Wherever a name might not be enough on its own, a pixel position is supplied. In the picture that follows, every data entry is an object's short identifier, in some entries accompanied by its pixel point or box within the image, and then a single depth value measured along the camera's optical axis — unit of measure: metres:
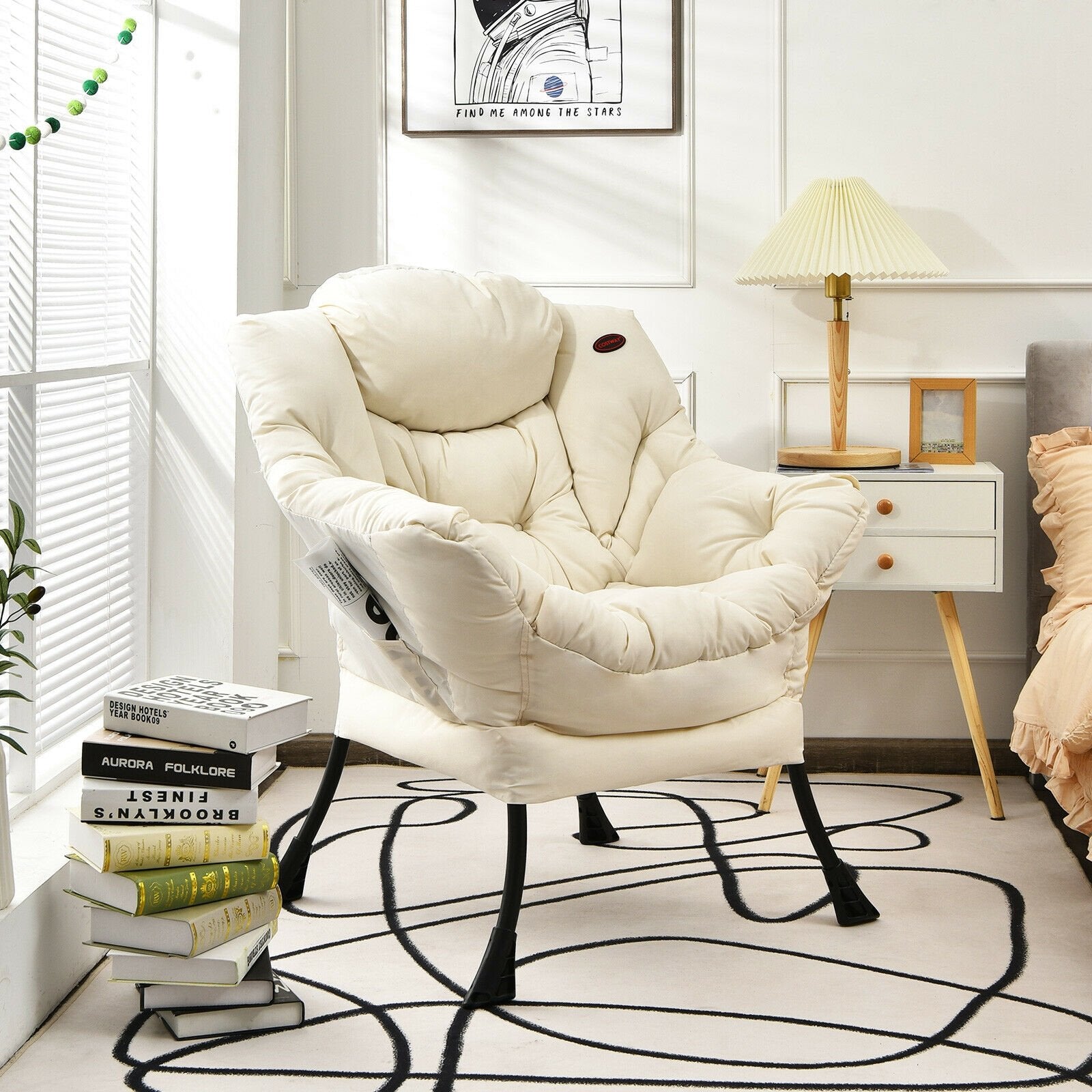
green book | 1.46
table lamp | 2.30
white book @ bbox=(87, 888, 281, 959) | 1.46
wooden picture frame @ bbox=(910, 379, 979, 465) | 2.57
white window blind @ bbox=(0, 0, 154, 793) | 1.78
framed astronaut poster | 2.58
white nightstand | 2.33
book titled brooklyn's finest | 1.50
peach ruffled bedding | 1.81
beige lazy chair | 1.53
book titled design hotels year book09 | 1.52
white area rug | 1.43
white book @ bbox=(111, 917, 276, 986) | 1.47
